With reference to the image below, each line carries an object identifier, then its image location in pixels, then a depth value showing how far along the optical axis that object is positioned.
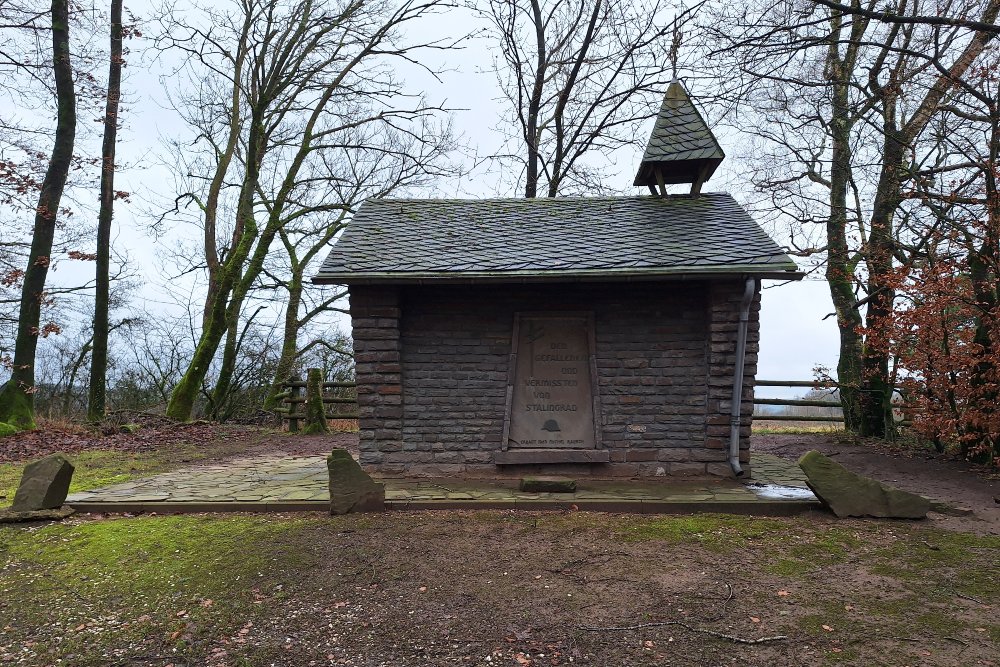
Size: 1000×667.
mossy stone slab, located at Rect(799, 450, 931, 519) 5.41
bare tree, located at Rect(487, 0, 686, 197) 15.49
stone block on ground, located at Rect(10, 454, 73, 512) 5.59
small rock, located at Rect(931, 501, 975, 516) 5.59
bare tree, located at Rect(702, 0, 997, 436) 6.77
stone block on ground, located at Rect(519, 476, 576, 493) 6.31
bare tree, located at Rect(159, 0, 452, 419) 14.12
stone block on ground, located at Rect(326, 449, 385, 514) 5.61
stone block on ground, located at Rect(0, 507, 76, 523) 5.43
